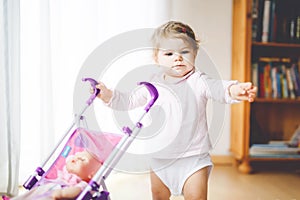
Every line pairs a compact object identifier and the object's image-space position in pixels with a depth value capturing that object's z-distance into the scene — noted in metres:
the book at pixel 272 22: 2.25
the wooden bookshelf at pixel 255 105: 2.20
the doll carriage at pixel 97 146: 1.12
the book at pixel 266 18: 2.24
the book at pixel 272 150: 2.22
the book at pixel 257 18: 2.22
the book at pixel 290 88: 2.28
